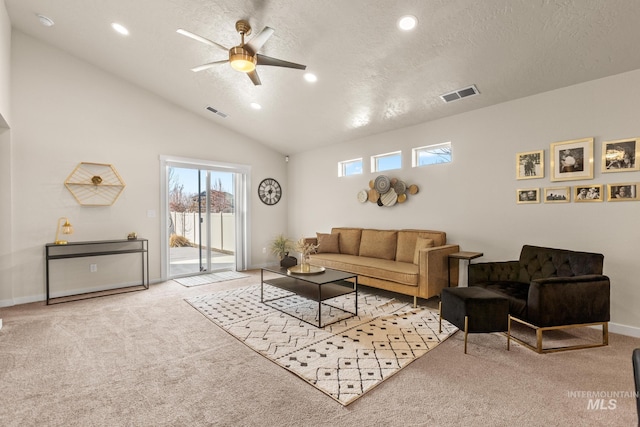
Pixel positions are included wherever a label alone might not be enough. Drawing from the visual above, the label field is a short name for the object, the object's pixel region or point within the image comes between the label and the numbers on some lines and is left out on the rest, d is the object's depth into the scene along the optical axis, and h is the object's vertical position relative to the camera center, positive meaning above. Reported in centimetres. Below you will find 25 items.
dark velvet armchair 264 -81
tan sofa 382 -74
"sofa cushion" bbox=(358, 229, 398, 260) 496 -55
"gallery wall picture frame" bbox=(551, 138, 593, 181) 329 +60
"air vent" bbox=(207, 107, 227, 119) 559 +192
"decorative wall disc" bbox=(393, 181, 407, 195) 502 +42
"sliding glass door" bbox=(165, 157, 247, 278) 575 -12
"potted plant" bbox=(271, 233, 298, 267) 693 -81
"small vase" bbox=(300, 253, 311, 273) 379 -71
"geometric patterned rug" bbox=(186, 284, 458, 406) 231 -127
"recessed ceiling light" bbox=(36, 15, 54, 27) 383 +252
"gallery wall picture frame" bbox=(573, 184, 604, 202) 322 +21
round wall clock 689 +49
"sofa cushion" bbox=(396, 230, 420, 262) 465 -54
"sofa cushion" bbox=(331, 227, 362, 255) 549 -54
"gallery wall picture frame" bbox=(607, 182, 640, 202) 301 +21
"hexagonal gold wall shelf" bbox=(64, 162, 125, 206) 462 +45
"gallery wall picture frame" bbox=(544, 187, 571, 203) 344 +20
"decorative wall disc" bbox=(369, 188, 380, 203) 537 +31
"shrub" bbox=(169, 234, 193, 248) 573 -58
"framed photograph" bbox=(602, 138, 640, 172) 302 +60
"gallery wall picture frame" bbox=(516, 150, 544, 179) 363 +59
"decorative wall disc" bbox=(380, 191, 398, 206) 516 +25
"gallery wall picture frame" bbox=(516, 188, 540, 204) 365 +21
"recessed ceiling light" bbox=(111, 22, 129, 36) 372 +235
